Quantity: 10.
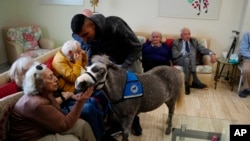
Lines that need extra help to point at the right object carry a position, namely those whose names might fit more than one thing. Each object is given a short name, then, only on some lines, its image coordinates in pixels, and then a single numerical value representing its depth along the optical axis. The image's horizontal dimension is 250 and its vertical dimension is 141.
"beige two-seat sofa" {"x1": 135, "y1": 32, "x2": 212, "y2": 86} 3.94
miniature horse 1.65
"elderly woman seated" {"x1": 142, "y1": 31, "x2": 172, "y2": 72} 3.92
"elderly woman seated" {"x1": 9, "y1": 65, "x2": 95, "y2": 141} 1.47
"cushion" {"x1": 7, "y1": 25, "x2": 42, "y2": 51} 4.54
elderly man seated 3.88
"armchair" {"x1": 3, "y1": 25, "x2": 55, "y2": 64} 4.45
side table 3.94
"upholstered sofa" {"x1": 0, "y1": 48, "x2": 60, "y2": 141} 1.51
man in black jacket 1.86
